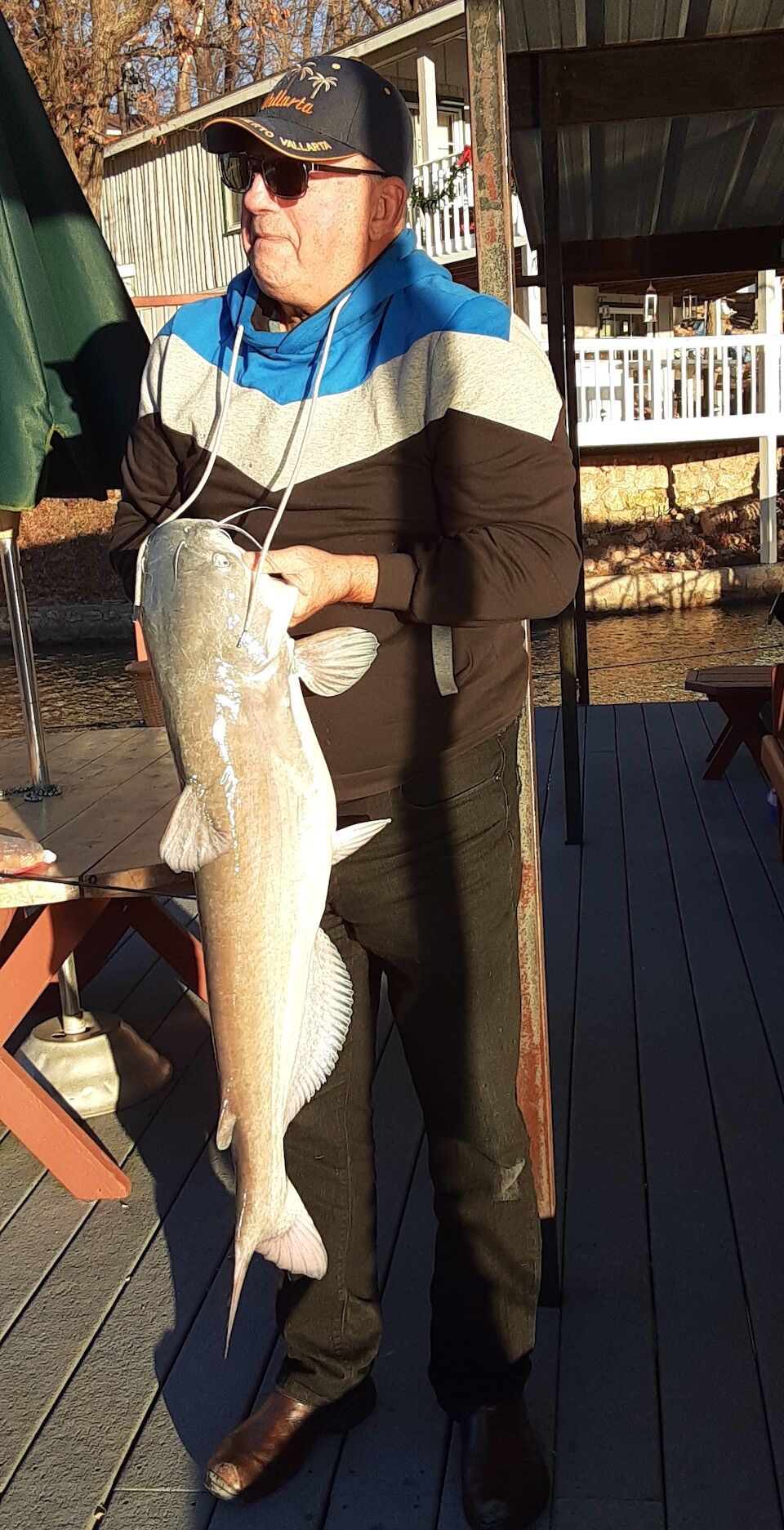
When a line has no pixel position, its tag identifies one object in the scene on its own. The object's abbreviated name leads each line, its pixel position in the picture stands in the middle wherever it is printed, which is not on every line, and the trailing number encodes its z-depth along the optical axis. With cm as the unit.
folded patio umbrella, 296
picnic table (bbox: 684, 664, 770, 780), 643
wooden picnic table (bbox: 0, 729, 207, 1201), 283
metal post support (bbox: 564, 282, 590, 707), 649
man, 182
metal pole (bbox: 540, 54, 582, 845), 511
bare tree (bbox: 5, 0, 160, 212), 1920
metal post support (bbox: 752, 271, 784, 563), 1883
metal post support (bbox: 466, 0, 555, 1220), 222
